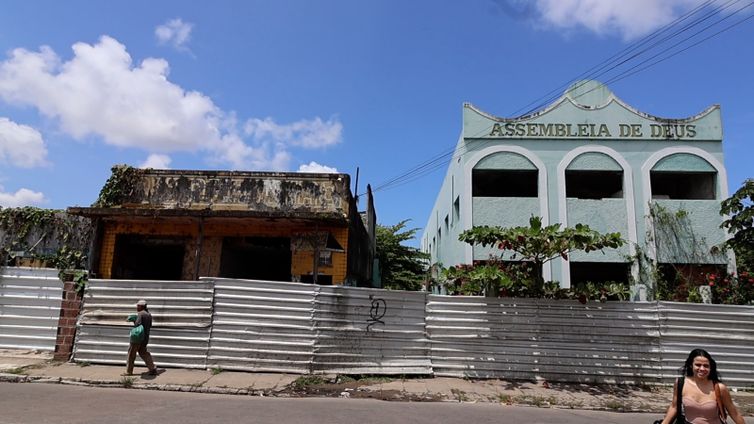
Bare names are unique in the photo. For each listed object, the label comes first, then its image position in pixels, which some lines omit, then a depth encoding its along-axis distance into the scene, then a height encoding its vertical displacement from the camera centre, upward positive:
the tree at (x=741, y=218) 11.87 +1.97
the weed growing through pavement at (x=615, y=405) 7.81 -1.86
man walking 8.71 -1.31
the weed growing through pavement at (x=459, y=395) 7.96 -1.82
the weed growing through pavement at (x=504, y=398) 7.95 -1.84
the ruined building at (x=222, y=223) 11.91 +1.44
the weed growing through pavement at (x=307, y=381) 8.47 -1.77
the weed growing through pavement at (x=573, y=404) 7.85 -1.86
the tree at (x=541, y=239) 8.98 +0.98
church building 16.34 +4.38
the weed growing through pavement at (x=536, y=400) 7.88 -1.84
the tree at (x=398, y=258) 25.80 +1.57
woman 3.58 -0.76
